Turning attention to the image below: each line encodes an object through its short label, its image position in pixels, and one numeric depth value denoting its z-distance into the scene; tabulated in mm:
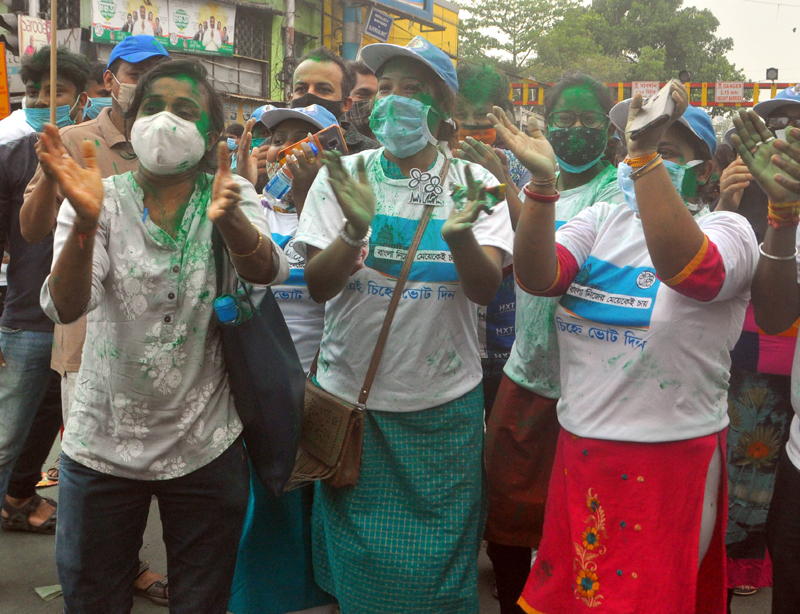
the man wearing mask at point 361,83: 4672
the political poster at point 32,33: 9054
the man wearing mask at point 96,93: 3753
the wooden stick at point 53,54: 1965
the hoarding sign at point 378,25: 19359
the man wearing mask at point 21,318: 3119
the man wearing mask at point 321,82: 3674
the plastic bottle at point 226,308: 2008
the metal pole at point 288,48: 17188
